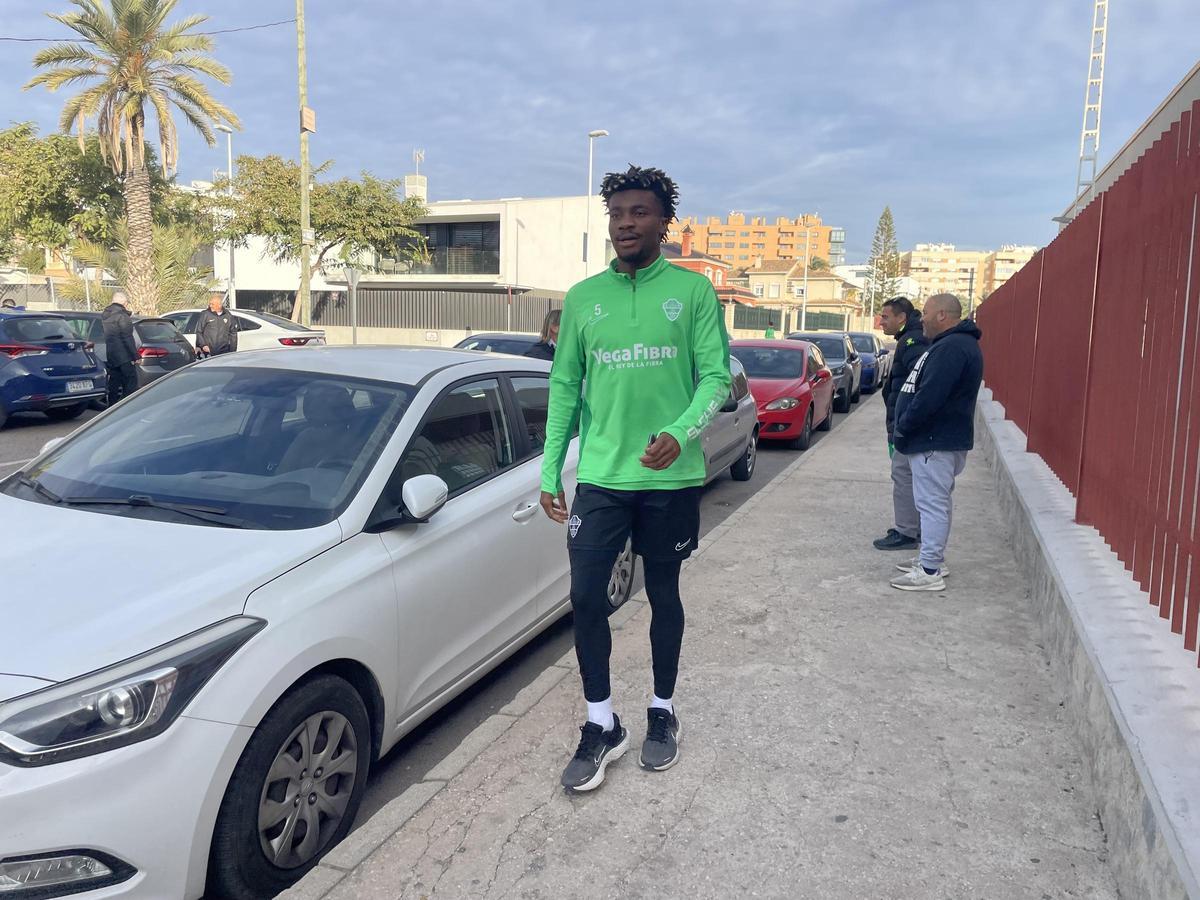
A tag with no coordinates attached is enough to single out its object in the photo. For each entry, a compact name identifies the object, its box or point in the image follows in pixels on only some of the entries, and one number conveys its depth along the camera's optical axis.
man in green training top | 2.83
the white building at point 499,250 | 44.38
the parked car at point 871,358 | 23.42
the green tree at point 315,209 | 35.06
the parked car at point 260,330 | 16.81
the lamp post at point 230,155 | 36.38
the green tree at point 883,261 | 108.94
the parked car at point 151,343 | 13.82
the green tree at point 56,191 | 31.19
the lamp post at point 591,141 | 37.72
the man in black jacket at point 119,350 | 12.16
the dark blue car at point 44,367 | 11.63
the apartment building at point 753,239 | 182.88
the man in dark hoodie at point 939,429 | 5.09
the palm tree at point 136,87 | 22.48
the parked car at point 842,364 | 17.52
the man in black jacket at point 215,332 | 13.92
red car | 11.71
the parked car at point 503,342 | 10.52
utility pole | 21.38
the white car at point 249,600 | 2.11
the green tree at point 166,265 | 30.83
